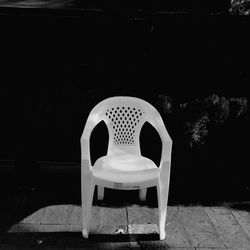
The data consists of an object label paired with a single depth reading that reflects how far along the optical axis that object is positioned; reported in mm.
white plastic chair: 3082
